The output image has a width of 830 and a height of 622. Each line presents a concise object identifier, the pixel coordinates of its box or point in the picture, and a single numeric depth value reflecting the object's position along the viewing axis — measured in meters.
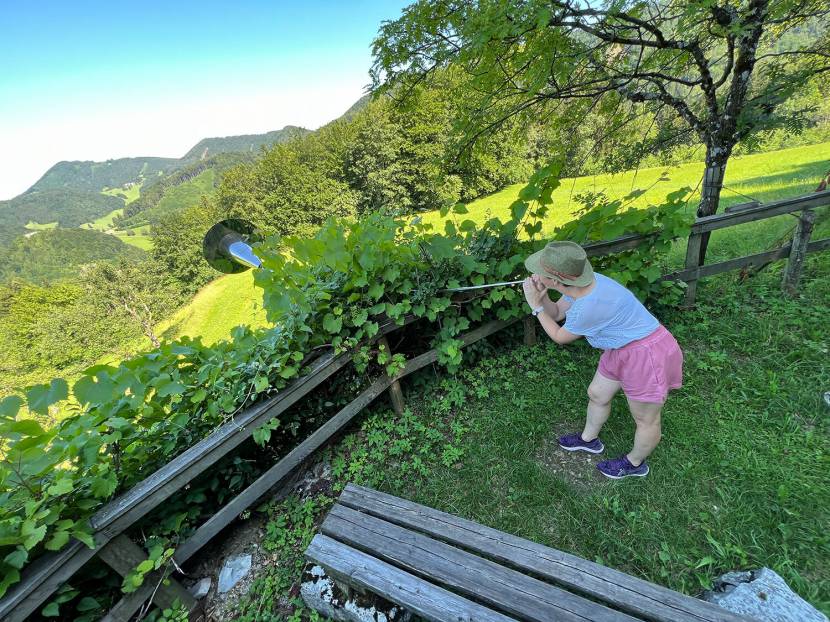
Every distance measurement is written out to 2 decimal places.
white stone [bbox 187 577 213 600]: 2.30
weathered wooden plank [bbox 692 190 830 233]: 3.40
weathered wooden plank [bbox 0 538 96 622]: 1.48
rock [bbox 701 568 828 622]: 1.56
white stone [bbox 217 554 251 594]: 2.33
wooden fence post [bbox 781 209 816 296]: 3.48
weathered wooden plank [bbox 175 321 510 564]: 2.20
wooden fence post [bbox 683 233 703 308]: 3.50
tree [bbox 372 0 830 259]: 3.02
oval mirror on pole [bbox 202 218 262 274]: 3.17
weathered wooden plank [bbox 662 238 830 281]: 3.67
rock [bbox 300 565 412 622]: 1.83
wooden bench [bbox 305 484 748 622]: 1.57
